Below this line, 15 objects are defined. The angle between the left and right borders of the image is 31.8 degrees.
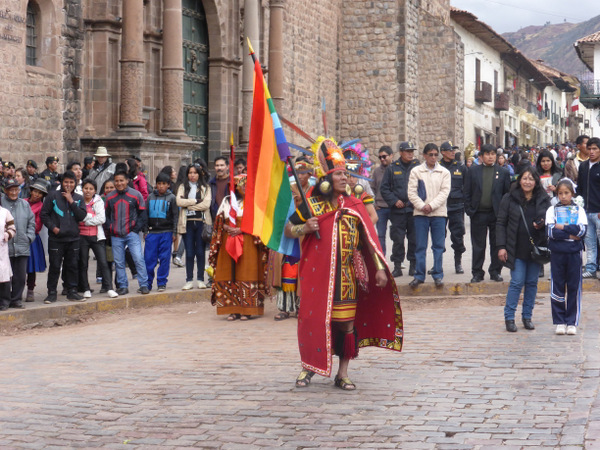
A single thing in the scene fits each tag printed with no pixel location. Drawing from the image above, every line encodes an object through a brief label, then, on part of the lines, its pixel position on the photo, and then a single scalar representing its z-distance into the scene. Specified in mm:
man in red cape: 7562
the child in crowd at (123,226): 13289
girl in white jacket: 13008
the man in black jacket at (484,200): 13594
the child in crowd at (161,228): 13680
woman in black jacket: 10281
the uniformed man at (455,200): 14430
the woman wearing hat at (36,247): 12828
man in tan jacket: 13305
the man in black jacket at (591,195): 13297
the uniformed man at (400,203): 14469
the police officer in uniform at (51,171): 16500
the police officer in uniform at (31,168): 17531
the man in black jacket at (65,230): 12641
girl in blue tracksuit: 10008
